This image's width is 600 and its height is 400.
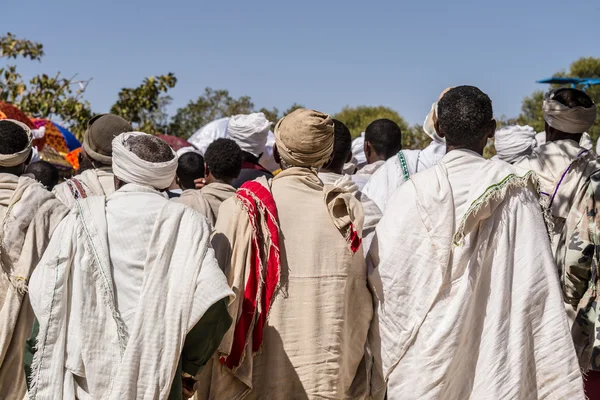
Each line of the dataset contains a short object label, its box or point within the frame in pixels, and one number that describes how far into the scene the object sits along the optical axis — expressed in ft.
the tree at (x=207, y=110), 108.99
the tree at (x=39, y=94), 57.21
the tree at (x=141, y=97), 63.41
